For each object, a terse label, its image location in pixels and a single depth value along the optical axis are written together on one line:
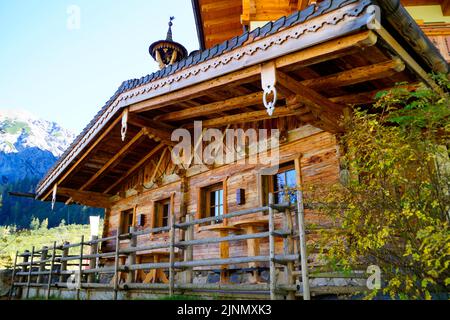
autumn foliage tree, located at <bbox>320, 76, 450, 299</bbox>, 3.50
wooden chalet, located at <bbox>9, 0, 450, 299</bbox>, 4.79
